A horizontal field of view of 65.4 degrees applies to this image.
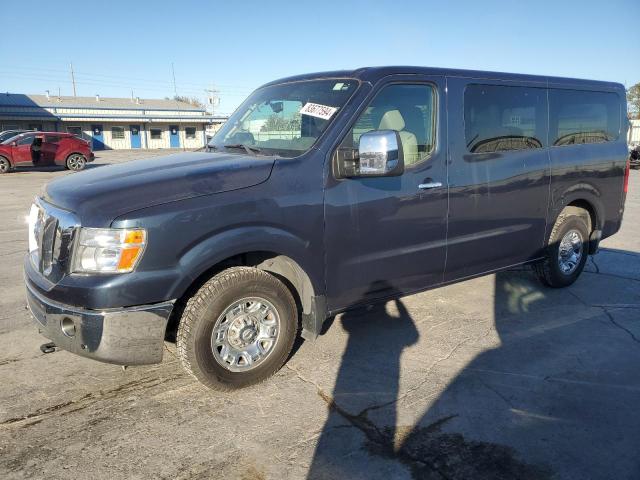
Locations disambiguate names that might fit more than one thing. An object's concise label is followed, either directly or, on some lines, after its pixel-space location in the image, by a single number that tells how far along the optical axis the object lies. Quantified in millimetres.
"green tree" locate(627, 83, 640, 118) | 56219
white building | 43031
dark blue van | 2797
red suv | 20344
